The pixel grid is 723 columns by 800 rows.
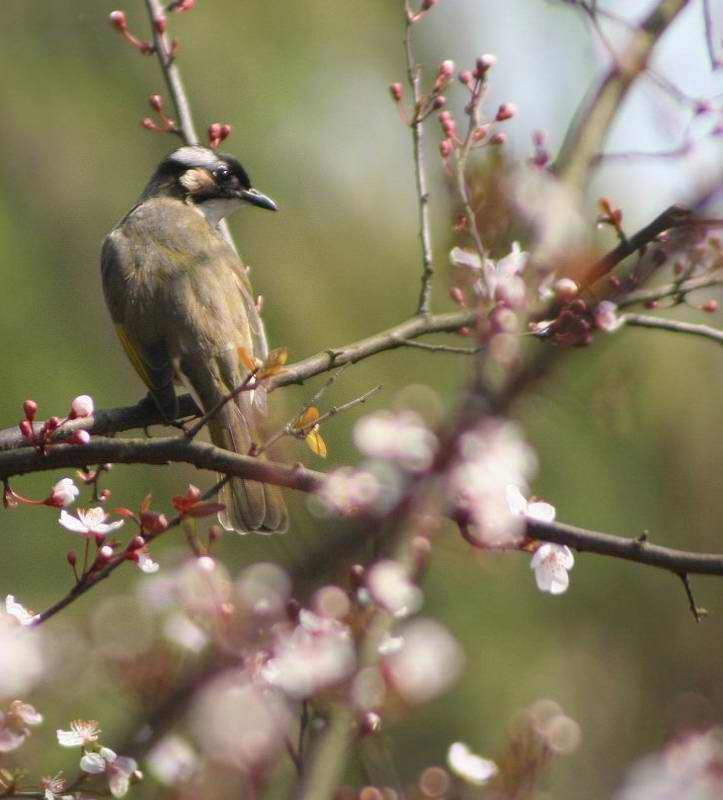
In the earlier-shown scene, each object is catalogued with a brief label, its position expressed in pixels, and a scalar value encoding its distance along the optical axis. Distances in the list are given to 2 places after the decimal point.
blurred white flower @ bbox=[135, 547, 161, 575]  4.93
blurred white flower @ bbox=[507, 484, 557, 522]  4.75
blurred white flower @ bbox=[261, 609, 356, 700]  4.16
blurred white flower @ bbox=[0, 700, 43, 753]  4.34
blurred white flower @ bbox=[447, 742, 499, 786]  4.79
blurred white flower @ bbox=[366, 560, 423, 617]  3.29
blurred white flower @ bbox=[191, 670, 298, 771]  3.84
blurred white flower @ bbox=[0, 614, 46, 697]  4.33
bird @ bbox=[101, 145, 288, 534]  7.73
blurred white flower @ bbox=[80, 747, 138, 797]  4.40
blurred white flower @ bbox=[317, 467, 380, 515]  2.76
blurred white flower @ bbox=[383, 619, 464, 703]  4.33
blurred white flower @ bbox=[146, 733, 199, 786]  4.53
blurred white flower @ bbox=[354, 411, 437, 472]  2.65
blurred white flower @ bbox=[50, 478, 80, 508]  5.38
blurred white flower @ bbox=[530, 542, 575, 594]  5.06
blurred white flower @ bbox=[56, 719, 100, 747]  4.62
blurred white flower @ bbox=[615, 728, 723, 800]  5.86
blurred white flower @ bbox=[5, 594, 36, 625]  4.66
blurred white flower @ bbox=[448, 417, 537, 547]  2.26
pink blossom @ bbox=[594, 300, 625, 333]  5.07
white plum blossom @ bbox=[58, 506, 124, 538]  4.93
